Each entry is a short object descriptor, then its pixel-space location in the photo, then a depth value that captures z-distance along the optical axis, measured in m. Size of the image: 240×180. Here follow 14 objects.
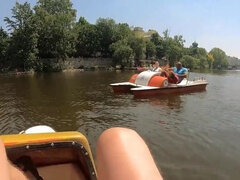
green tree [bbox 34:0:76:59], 34.43
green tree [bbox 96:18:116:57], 41.58
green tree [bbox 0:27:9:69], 31.36
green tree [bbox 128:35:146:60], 41.33
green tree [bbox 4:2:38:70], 30.76
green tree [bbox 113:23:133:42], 42.05
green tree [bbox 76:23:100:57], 39.85
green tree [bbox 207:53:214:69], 69.45
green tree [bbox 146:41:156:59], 47.09
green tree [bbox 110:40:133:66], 37.92
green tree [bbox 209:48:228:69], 77.78
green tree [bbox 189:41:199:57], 62.17
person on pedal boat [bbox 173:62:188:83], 12.35
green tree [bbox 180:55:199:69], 50.26
